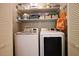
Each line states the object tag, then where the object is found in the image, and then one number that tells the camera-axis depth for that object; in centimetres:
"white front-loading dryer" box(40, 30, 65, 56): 132
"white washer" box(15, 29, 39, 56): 136
